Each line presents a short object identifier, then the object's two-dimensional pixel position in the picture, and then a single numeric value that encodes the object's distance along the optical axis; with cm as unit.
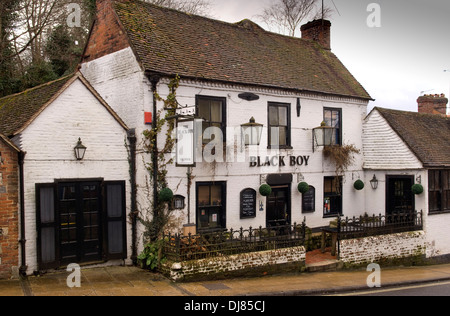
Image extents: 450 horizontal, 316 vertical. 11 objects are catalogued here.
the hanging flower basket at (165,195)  1246
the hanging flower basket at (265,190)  1463
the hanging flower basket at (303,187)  1577
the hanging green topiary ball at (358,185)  1764
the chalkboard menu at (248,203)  1463
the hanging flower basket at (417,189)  1617
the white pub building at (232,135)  1266
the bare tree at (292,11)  3111
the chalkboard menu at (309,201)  1634
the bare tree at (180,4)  2650
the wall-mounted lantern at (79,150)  1163
